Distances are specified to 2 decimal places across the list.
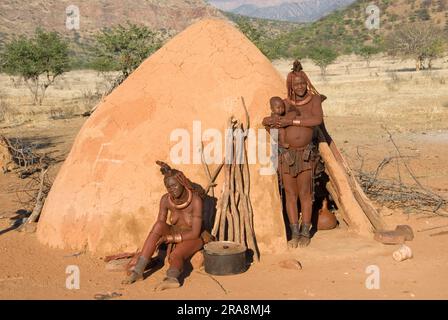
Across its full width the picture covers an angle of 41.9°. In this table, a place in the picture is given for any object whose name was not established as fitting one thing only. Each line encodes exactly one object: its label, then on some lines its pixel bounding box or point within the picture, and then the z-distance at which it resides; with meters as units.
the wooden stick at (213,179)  5.96
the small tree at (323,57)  35.72
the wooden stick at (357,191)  6.59
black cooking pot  5.39
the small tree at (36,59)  24.22
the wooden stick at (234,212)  5.86
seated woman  5.32
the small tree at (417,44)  35.94
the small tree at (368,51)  41.25
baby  5.98
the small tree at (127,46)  23.73
